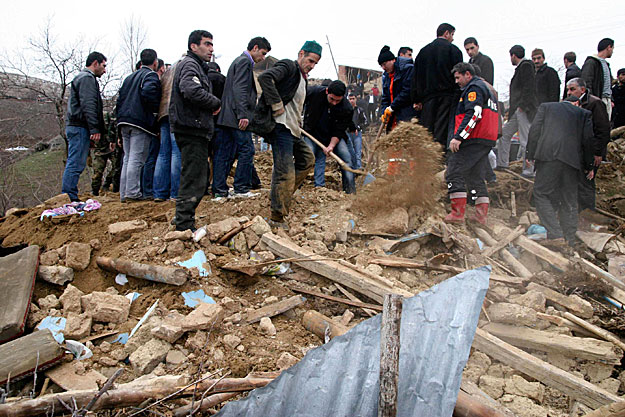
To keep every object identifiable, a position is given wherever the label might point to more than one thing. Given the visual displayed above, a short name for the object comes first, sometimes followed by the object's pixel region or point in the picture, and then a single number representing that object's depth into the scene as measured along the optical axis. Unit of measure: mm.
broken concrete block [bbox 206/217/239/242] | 4004
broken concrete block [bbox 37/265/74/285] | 3518
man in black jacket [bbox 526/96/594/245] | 5105
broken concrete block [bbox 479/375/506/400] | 2643
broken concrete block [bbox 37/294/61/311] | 3191
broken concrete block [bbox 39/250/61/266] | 3697
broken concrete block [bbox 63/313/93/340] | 2814
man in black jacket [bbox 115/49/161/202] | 5246
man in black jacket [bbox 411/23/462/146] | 5324
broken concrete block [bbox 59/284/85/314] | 3121
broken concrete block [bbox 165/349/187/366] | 2646
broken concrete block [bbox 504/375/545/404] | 2640
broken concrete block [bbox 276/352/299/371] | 2564
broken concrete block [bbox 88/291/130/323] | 3014
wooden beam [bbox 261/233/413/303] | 3431
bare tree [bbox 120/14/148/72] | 17156
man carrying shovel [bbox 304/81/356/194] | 6000
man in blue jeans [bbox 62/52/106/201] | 5141
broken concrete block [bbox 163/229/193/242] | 3793
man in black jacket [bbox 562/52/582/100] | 7219
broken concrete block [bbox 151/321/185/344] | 2727
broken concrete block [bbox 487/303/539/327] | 3201
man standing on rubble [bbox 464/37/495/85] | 6785
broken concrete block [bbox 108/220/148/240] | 4184
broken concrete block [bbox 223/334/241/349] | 2766
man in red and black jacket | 4762
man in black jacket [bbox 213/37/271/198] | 4957
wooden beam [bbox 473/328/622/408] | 2531
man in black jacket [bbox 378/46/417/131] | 5855
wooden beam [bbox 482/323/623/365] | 2982
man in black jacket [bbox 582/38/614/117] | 6848
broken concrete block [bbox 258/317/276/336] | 2980
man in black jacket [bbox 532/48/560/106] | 6789
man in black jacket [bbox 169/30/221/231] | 3832
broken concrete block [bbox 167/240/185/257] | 3686
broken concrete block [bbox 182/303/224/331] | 2801
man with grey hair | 5312
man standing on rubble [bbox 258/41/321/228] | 4195
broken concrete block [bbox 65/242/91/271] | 3693
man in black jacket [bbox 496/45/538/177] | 6742
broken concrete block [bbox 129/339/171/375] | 2574
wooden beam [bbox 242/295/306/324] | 3123
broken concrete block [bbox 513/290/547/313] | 3563
